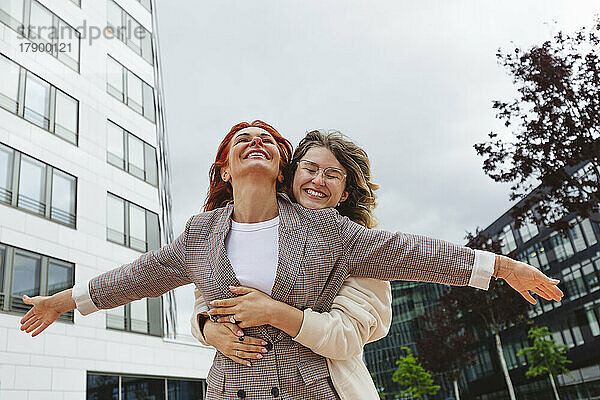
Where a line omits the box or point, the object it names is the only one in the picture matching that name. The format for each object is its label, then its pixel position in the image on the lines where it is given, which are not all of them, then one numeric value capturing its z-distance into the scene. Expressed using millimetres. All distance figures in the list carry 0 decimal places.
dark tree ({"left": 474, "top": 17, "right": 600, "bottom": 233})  10492
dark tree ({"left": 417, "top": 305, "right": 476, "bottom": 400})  32312
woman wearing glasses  2418
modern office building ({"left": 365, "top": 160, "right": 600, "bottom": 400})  32625
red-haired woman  2455
